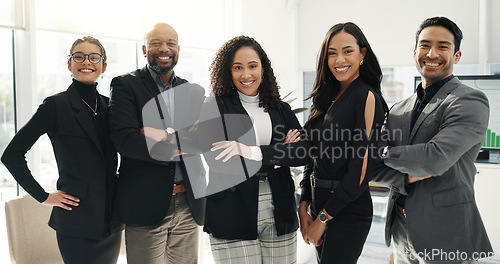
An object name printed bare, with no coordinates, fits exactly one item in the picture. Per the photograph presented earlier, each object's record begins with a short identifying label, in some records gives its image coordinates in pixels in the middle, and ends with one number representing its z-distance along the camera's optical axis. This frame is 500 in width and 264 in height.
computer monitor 4.33
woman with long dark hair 1.86
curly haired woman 1.90
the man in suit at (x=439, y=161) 1.78
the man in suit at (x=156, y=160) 1.97
